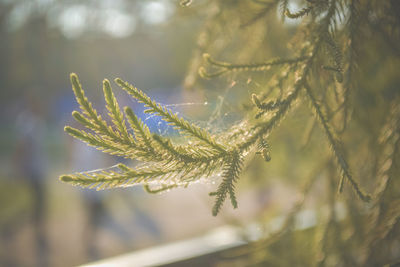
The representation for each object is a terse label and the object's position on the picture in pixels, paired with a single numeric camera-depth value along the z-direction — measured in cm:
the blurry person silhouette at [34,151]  630
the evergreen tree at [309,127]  96
